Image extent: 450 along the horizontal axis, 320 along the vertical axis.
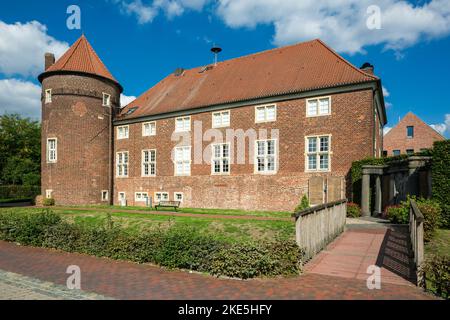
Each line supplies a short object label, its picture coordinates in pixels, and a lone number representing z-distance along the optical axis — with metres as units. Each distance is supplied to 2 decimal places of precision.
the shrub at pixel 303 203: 19.53
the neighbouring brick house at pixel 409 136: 45.06
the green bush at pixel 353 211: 18.47
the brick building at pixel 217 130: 20.83
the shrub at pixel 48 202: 27.62
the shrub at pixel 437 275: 6.24
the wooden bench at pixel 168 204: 21.64
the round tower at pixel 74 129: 28.34
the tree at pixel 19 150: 51.59
